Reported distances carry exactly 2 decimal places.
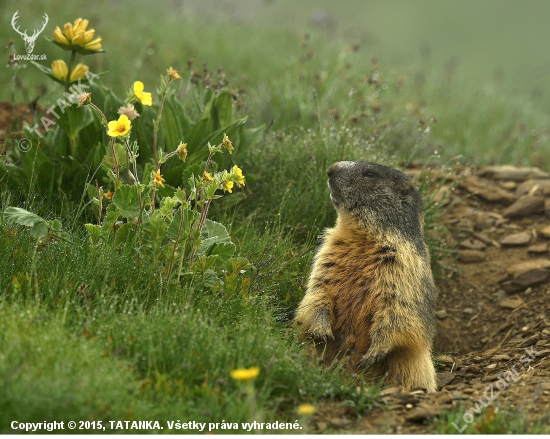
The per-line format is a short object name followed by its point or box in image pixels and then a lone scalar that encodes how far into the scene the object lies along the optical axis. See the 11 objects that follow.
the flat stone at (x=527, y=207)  13.80
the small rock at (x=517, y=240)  13.19
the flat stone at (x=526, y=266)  12.51
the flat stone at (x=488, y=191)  14.27
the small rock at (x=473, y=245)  13.24
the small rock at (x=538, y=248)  12.97
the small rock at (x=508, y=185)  14.57
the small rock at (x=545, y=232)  13.27
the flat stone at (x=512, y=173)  14.76
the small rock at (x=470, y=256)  13.07
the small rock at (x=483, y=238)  13.37
